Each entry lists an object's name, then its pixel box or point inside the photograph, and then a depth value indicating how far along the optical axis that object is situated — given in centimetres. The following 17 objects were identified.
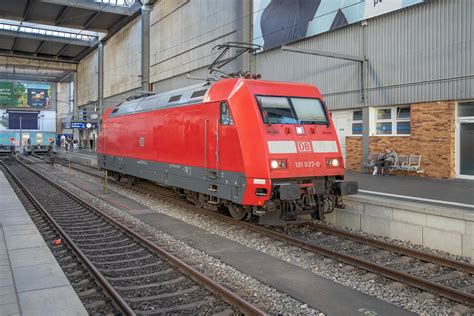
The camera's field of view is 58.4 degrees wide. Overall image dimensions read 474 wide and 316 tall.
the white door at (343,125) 1841
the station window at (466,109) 1372
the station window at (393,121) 1588
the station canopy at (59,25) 3775
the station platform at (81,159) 3013
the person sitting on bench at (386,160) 1553
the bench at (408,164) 1499
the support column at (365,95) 1673
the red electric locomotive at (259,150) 820
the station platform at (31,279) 461
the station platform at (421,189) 953
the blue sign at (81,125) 4747
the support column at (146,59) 3798
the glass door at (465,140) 1375
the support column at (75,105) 6512
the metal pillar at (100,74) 5144
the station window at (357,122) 1792
